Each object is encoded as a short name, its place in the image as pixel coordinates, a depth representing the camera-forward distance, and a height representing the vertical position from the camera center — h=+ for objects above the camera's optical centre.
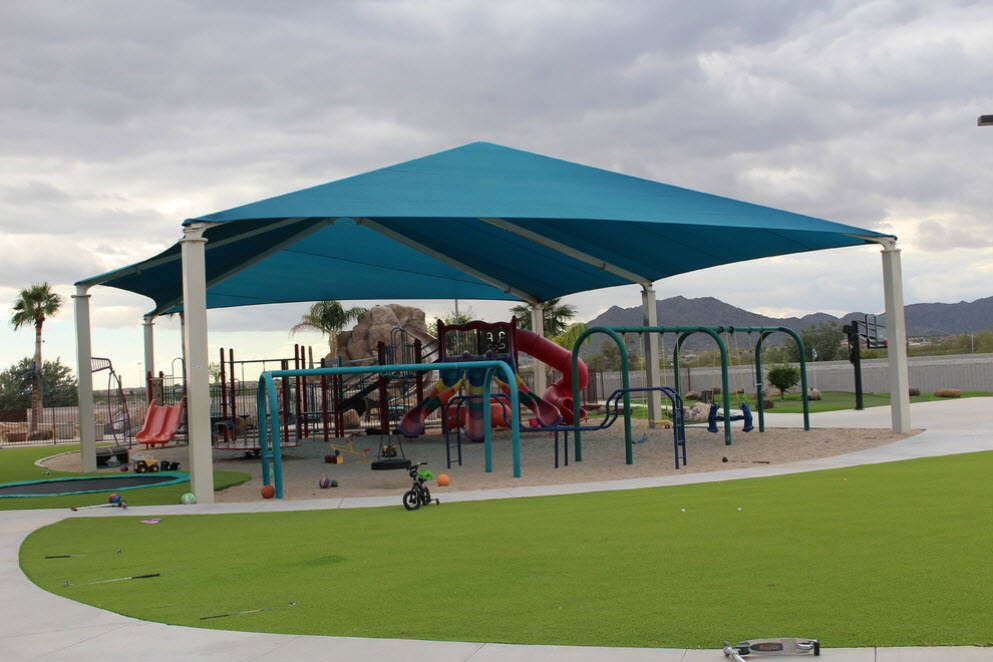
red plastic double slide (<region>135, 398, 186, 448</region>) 19.19 -0.90
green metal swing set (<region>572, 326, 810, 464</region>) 13.17 +0.06
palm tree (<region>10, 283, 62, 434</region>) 38.47 +3.54
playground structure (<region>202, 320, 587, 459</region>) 17.58 -0.44
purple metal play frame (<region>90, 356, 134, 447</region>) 20.59 -0.33
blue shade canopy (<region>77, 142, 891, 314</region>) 12.36 +2.38
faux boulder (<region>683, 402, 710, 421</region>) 23.95 -1.46
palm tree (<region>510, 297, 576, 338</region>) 40.00 +2.26
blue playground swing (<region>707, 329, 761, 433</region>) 15.94 -1.10
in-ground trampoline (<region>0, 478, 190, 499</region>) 13.30 -1.55
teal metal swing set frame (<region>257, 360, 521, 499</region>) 11.33 -0.35
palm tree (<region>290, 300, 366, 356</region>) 46.81 +3.11
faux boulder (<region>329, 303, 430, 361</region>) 43.25 +2.26
